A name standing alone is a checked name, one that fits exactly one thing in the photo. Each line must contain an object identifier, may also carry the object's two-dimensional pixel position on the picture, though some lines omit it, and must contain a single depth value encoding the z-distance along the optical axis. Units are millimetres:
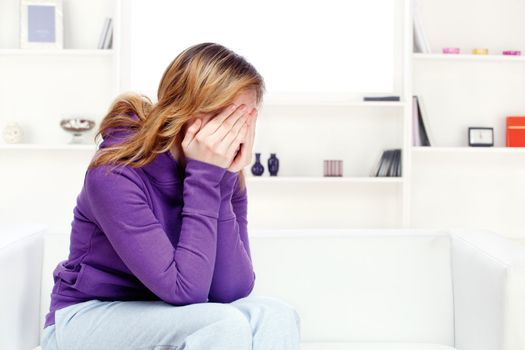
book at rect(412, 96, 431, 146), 3756
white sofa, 1943
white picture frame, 3805
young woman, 1354
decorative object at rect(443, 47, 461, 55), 3883
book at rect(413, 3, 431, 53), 3751
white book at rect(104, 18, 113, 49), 3768
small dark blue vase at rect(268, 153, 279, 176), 3797
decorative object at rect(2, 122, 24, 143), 3838
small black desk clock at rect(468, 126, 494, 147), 3908
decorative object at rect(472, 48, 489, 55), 3885
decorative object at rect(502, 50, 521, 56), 3916
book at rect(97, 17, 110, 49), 3760
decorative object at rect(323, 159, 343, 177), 3781
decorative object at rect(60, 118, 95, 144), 3793
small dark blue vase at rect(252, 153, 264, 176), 3783
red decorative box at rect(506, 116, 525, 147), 3891
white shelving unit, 3943
